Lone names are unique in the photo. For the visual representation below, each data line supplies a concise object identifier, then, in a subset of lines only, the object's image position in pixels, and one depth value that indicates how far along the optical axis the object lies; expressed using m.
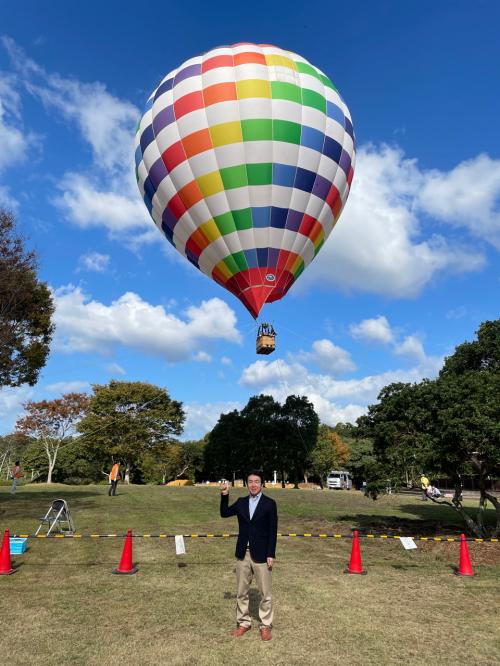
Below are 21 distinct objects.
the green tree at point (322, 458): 56.18
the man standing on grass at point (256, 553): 6.46
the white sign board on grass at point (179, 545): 9.64
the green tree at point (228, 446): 50.88
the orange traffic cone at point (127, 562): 9.57
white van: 62.94
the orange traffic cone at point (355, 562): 10.03
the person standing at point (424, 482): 13.55
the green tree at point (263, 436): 49.22
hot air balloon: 16.73
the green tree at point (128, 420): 49.12
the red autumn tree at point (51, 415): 48.06
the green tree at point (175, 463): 68.81
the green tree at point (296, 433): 48.62
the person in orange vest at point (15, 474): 25.19
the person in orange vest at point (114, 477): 24.58
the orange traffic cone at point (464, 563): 10.07
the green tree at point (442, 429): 12.80
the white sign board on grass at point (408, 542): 10.30
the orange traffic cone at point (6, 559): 9.40
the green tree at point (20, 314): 19.06
